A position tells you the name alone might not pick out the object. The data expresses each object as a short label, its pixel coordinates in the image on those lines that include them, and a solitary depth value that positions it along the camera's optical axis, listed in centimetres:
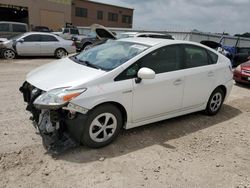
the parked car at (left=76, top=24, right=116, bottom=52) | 1163
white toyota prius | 259
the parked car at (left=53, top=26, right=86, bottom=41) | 1637
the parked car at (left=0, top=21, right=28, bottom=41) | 1105
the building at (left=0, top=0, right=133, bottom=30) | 2844
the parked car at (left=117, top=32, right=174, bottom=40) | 888
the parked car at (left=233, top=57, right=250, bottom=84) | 668
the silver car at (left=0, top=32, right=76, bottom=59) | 935
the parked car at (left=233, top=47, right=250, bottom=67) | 1047
